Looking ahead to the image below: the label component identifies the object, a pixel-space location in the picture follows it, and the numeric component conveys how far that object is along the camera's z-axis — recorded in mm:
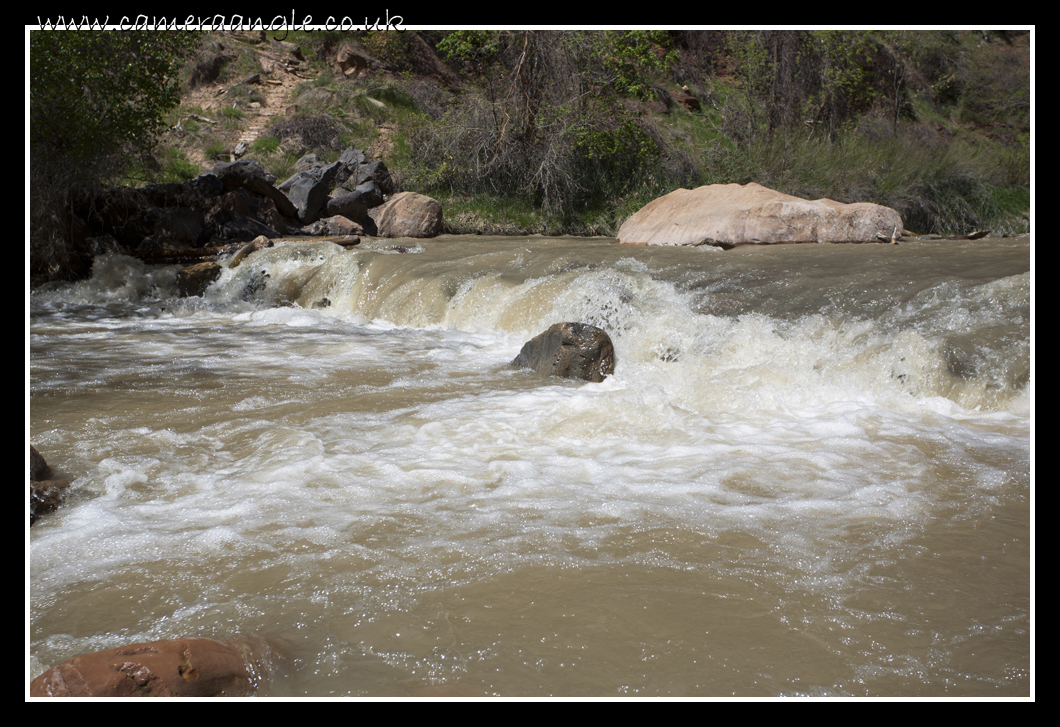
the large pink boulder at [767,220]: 9508
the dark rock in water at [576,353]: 5473
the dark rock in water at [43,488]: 2945
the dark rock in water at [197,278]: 10039
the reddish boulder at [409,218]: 13219
